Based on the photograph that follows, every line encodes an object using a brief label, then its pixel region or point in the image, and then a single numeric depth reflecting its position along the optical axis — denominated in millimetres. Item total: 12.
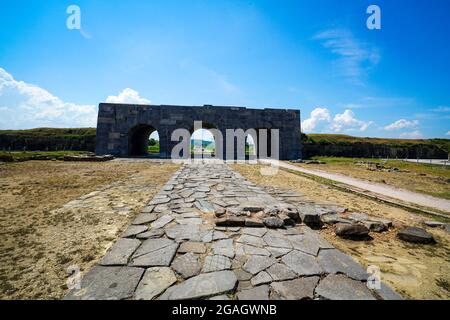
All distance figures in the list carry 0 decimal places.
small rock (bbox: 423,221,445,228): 4049
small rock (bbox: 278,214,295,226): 3770
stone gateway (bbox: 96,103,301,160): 19719
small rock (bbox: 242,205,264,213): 4339
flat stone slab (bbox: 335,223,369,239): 3429
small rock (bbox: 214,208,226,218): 4043
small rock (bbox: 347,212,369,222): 4118
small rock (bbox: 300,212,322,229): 3865
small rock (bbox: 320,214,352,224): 3957
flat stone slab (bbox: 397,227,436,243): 3314
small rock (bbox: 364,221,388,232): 3711
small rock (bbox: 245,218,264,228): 3656
